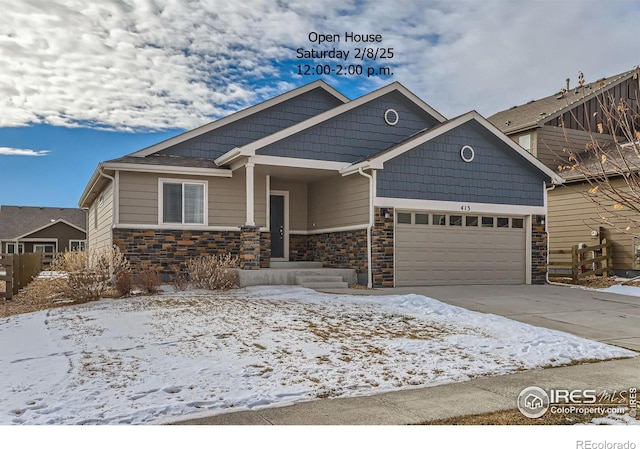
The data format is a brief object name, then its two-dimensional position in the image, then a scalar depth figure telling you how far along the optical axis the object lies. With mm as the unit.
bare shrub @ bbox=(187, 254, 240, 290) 11531
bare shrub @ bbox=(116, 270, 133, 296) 10477
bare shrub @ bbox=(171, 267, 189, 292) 11539
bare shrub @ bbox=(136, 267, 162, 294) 10891
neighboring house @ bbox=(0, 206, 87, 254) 32969
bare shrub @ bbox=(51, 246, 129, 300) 10023
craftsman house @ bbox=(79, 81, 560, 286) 13102
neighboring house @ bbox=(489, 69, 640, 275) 16250
